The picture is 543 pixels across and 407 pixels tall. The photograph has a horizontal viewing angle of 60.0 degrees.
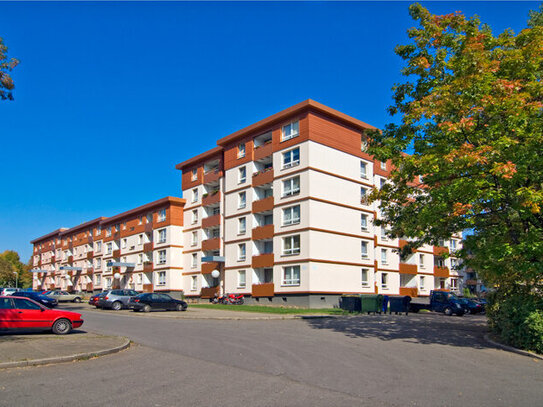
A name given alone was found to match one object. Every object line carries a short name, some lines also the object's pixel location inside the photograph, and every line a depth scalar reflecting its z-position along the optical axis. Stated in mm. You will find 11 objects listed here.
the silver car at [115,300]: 34062
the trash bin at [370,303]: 30422
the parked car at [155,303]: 31656
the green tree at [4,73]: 13876
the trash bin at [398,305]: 31516
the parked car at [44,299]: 35812
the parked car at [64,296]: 46125
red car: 15701
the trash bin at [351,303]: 30453
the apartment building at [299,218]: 36969
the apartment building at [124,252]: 52819
